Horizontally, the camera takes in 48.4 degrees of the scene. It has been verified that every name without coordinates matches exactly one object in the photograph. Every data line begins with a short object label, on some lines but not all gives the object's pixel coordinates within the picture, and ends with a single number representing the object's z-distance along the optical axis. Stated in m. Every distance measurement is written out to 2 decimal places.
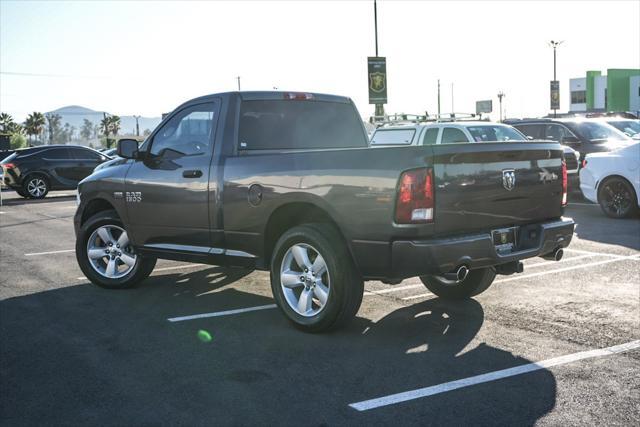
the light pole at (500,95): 102.44
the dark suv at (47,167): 22.34
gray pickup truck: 5.02
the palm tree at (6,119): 109.00
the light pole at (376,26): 31.34
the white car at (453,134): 14.27
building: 81.19
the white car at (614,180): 12.17
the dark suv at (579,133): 16.20
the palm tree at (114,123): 125.88
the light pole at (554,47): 67.62
